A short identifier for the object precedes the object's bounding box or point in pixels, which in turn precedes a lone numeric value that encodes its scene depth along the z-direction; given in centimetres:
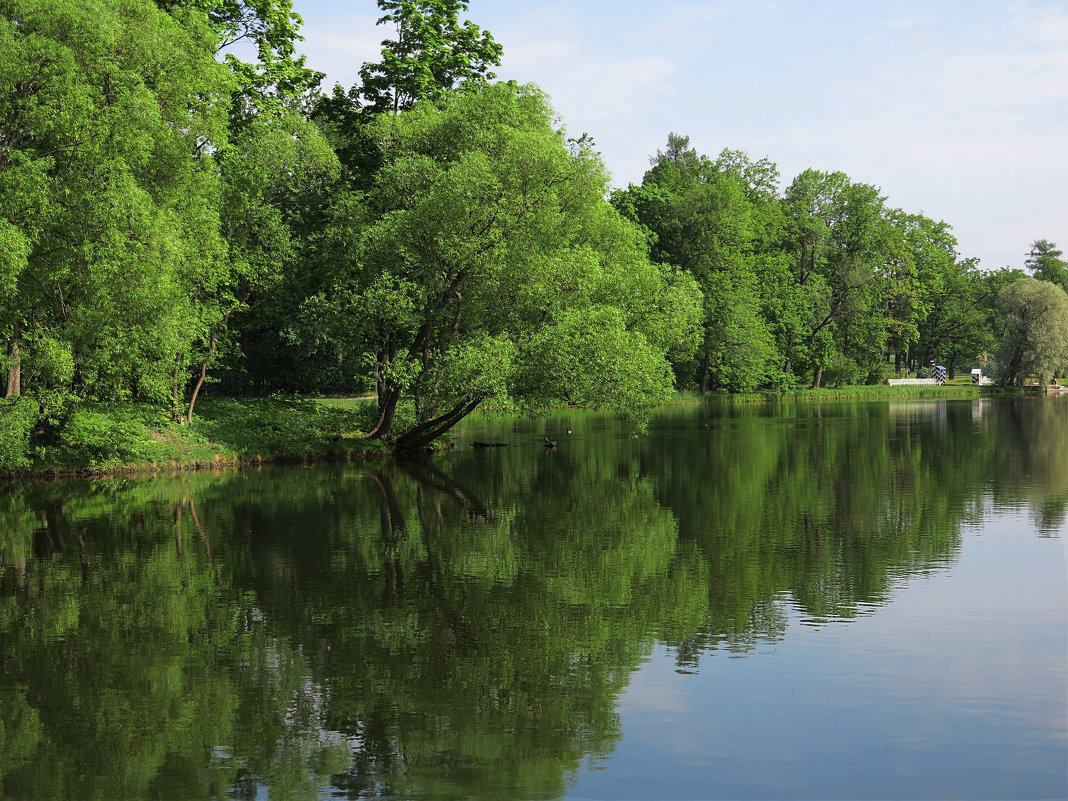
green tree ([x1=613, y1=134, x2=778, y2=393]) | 8931
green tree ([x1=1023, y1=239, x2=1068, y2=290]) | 14762
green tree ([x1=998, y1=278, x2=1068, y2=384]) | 10962
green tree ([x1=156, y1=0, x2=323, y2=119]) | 4788
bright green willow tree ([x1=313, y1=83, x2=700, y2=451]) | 3706
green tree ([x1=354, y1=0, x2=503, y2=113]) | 4741
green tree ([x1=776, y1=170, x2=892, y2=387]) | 10175
